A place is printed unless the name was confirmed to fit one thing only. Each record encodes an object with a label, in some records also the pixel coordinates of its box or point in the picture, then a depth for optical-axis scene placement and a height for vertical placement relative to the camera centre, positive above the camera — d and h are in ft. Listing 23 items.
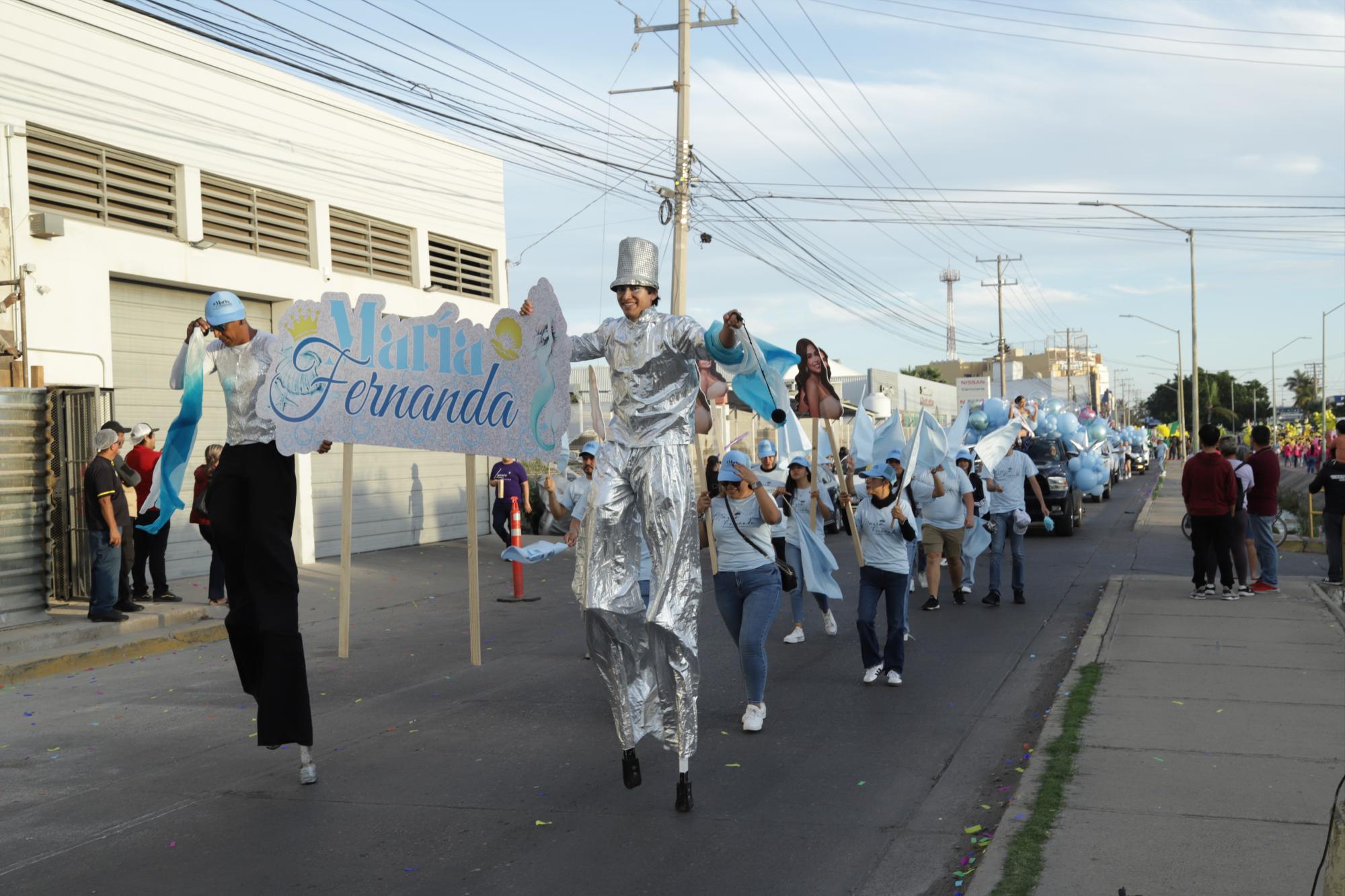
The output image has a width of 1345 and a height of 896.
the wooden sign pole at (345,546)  21.70 -1.90
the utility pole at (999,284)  219.57 +25.72
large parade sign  21.01 +1.06
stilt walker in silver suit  18.33 -1.40
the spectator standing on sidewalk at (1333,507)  42.93 -3.07
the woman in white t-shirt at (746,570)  23.45 -2.79
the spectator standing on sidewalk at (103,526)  36.47 -2.49
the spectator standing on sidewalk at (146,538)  42.14 -3.41
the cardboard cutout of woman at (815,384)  22.65 +0.84
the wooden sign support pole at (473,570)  21.43 -2.38
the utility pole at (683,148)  69.51 +16.21
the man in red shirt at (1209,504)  39.45 -2.68
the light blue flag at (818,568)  33.32 -3.79
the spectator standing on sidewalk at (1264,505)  41.93 -2.93
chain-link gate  38.68 -1.19
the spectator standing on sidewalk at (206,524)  40.73 -2.91
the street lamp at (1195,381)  136.99 +4.88
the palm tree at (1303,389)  380.17 +10.16
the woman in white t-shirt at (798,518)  30.75 -2.53
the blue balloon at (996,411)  69.92 +0.82
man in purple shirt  52.03 -2.32
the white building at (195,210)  43.52 +9.90
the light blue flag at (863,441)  42.22 -0.44
